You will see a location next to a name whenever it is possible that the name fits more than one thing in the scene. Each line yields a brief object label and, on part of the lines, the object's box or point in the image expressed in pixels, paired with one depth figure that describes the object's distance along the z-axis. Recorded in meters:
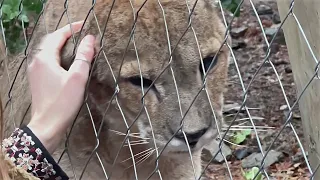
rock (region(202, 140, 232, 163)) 2.83
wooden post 1.34
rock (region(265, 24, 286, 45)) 3.46
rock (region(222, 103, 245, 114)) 2.73
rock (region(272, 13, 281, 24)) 3.72
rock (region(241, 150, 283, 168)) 2.85
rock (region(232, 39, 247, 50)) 3.68
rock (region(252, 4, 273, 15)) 3.84
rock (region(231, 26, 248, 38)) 3.80
